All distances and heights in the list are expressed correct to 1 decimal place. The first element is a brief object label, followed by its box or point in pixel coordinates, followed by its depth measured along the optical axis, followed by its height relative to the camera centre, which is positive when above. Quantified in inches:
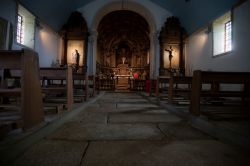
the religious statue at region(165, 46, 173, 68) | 435.8 +69.4
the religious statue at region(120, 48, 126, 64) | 701.3 +111.7
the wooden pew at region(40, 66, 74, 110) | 140.9 +6.3
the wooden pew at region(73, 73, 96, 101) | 214.7 +6.5
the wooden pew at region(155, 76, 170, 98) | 250.7 +4.9
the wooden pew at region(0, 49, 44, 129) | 79.7 -0.8
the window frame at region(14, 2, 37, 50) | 268.4 +81.8
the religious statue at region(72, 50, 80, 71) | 419.7 +54.5
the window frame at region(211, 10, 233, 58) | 288.1 +69.2
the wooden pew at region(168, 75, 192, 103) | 191.5 +3.5
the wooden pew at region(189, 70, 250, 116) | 124.0 +3.4
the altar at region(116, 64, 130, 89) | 622.8 +22.8
